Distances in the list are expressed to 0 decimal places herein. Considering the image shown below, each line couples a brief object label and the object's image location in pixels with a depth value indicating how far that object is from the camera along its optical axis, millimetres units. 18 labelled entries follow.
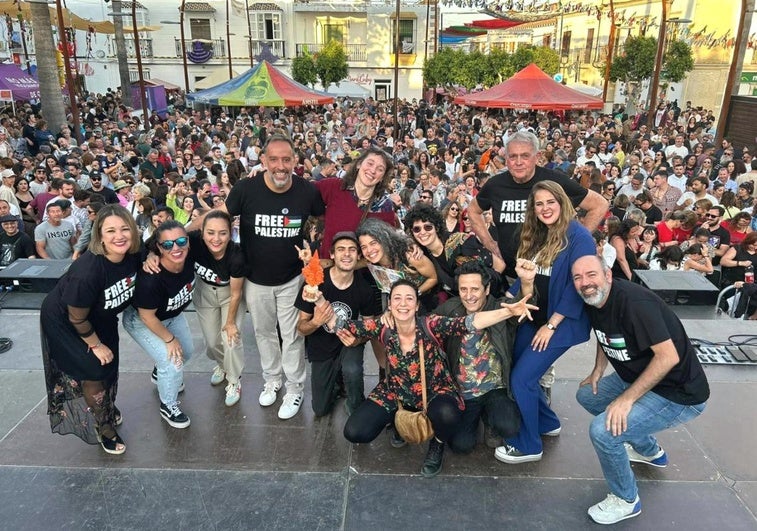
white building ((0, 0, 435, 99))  35812
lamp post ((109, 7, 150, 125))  17609
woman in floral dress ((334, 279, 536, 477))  3260
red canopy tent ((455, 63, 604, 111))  13664
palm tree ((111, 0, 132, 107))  22656
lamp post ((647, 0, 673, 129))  14173
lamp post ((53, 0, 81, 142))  12915
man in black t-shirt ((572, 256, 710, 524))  2799
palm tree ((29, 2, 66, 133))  13469
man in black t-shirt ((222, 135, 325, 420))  3773
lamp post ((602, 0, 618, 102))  20567
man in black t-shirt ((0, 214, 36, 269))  6574
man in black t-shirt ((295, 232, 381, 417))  3570
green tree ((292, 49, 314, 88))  28734
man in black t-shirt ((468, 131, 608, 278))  3785
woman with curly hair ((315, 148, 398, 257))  3875
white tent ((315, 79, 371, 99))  28725
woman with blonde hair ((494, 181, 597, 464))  3189
